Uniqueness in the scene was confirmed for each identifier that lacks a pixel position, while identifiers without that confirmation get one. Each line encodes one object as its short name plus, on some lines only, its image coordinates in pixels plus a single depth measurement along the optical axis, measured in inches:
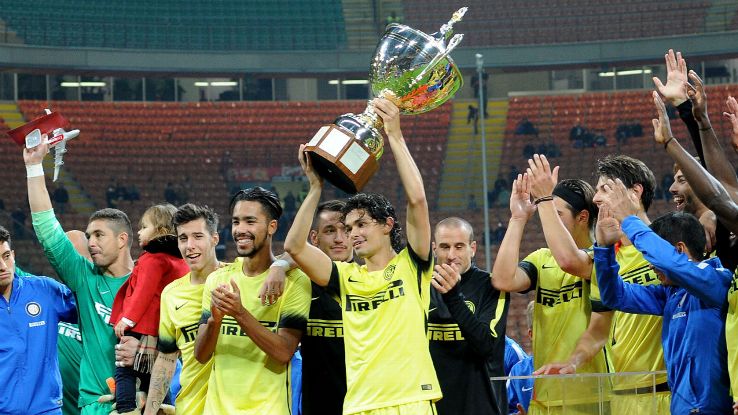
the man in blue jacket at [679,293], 321.7
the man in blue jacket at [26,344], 422.0
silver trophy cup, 316.2
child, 384.8
